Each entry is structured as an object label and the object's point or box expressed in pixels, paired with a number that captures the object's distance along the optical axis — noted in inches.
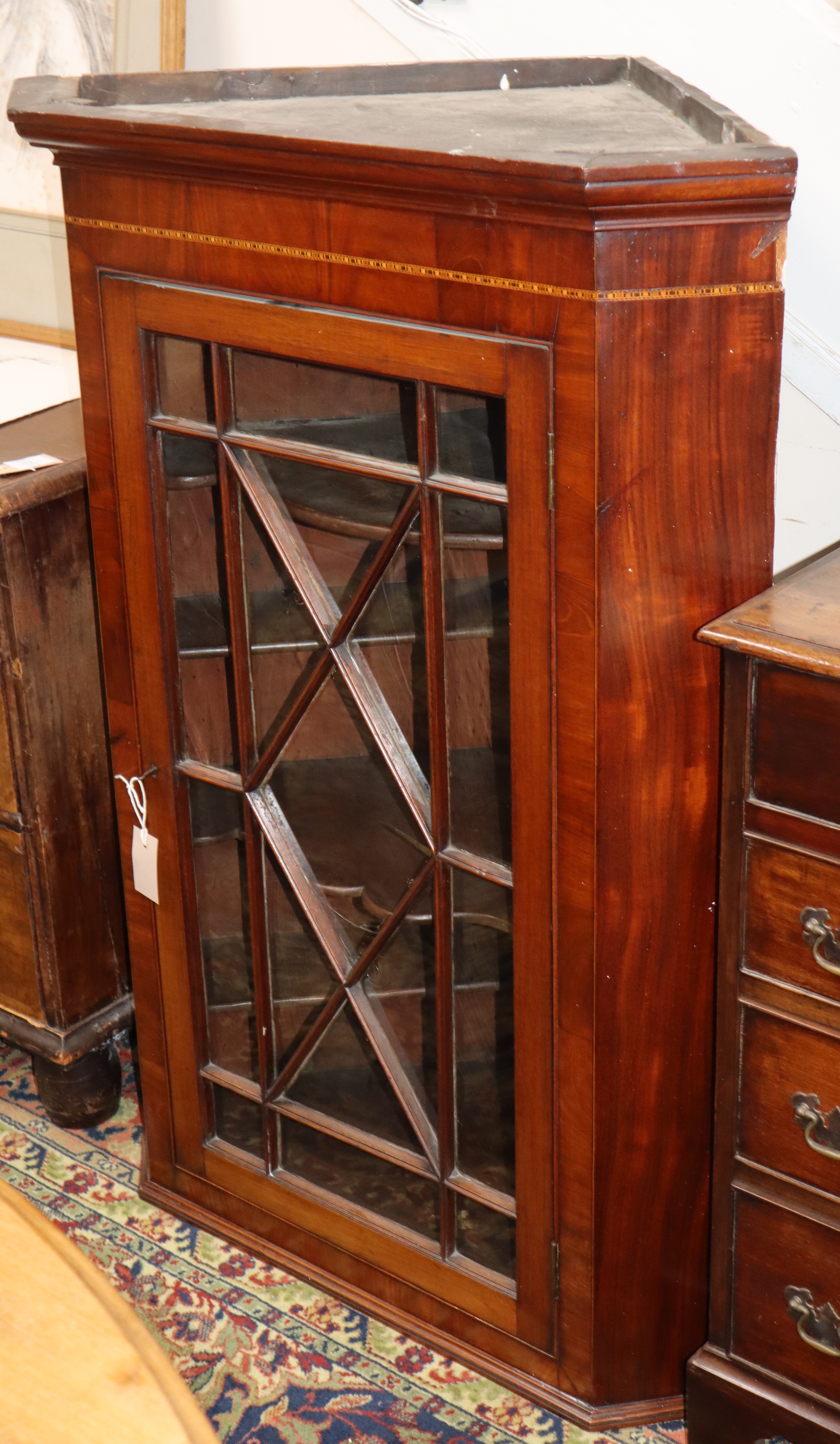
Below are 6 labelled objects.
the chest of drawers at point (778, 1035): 52.7
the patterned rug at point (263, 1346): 68.8
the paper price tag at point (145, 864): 73.6
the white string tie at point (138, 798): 73.8
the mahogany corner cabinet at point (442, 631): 51.9
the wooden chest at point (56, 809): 76.5
